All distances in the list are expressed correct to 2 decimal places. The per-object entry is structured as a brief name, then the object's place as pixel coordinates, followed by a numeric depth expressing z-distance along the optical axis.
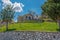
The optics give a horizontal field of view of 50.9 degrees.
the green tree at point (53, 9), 9.24
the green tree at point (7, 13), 10.98
